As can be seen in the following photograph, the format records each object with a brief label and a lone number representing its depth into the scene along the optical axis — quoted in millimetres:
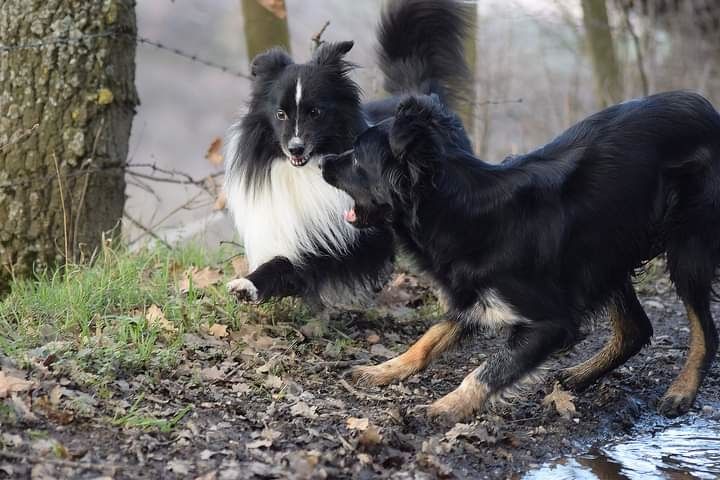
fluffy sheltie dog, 10242
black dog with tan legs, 8367
